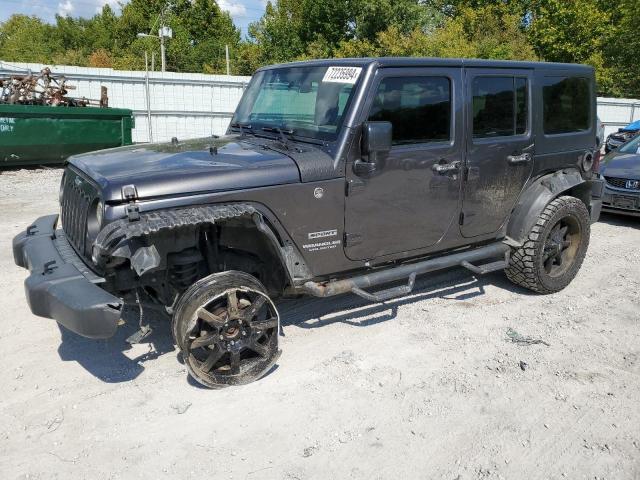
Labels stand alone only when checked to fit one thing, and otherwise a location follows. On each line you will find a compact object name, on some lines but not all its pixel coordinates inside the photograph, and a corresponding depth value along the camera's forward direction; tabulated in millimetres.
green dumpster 11035
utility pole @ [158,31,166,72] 29781
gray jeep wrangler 3256
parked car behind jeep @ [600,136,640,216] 8109
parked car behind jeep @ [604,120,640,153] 14743
